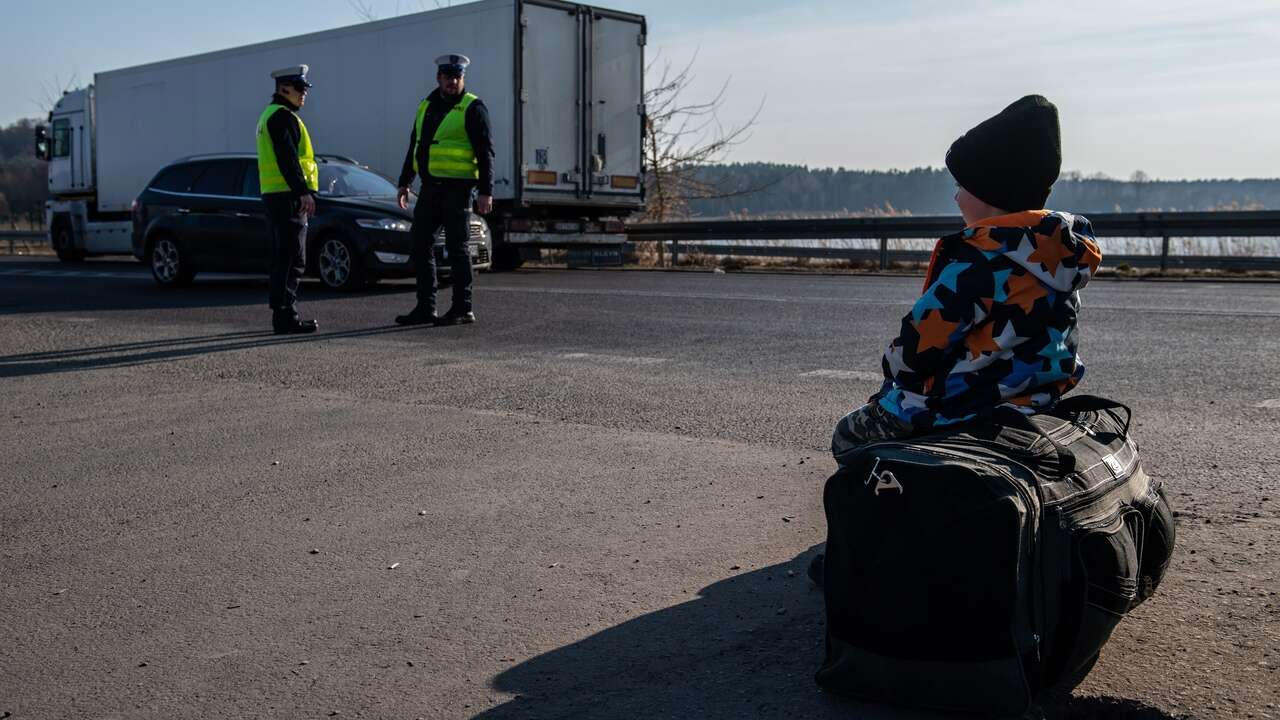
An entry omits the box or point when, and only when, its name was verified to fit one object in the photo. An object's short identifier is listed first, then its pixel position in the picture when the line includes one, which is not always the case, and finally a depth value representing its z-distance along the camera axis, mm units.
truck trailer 18984
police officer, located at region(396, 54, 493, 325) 10078
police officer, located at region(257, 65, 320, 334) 9664
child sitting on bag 3010
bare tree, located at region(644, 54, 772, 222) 26172
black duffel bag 2545
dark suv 13727
